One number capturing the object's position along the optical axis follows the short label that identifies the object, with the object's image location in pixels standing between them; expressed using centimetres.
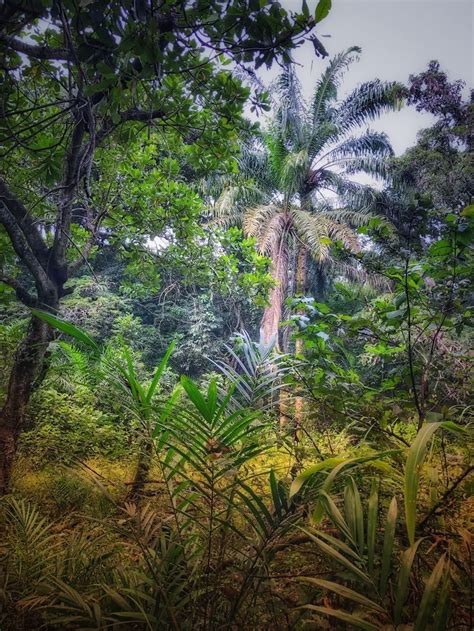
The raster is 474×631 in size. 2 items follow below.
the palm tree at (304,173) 925
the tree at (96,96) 127
